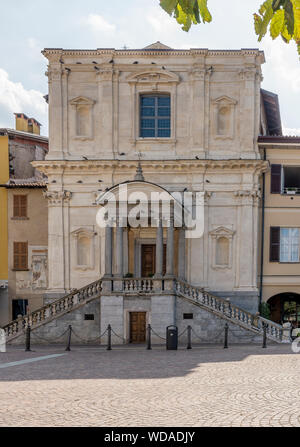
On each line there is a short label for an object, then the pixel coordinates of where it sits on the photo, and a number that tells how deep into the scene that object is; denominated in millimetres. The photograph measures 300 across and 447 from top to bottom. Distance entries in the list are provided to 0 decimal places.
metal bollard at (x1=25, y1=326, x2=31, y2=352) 22697
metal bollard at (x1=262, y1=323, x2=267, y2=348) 22109
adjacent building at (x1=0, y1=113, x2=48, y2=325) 31328
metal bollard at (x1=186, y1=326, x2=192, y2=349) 22198
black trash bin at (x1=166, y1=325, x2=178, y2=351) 21938
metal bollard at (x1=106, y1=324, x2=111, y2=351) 22672
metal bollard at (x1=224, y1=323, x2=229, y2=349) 22391
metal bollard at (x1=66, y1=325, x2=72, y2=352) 22623
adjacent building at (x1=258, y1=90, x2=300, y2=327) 28609
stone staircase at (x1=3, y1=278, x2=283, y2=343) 24531
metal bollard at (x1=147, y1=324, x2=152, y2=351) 22441
